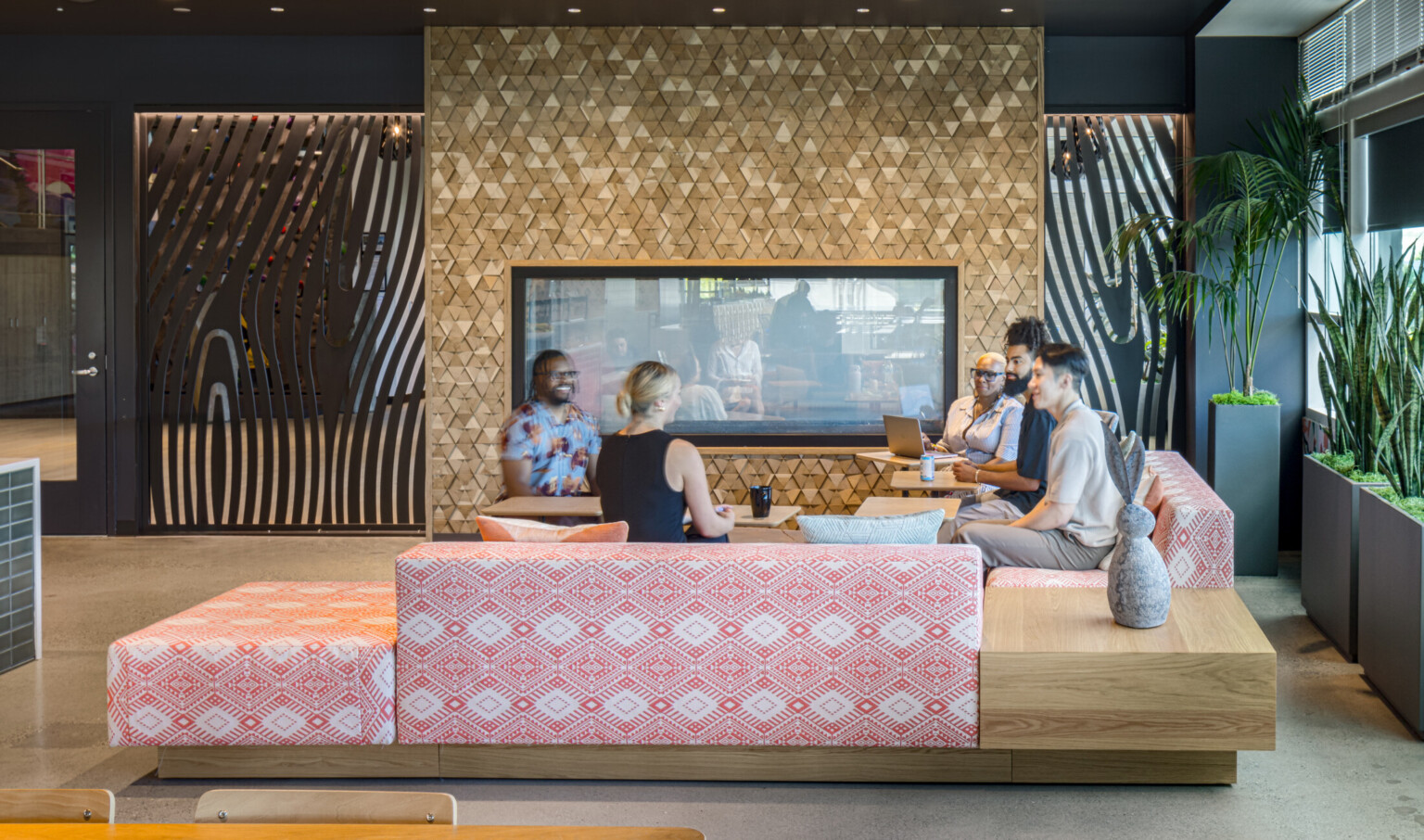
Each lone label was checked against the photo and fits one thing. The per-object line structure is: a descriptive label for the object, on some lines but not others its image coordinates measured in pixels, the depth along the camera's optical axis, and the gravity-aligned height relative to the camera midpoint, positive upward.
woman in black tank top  4.25 -0.27
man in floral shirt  5.64 -0.22
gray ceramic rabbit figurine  3.77 -0.55
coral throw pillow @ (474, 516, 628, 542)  3.90 -0.43
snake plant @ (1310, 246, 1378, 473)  5.13 +0.12
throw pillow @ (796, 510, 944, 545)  3.90 -0.42
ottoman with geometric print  3.72 -0.87
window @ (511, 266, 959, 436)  7.66 +0.32
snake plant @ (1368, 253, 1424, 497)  4.73 +0.03
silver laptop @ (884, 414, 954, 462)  6.58 -0.23
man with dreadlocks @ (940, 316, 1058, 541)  5.36 -0.37
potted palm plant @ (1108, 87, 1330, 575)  6.68 +0.71
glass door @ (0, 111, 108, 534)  8.00 +0.54
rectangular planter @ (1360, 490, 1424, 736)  4.13 -0.73
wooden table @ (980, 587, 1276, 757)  3.54 -0.84
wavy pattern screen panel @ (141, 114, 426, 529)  7.97 +0.60
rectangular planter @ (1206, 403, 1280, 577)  6.65 -0.44
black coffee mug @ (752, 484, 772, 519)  5.25 -0.45
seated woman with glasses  6.18 -0.14
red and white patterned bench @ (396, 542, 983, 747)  3.64 -0.73
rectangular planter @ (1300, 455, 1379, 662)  5.03 -0.67
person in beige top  4.71 -0.45
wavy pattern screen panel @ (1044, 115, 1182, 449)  7.82 +0.80
